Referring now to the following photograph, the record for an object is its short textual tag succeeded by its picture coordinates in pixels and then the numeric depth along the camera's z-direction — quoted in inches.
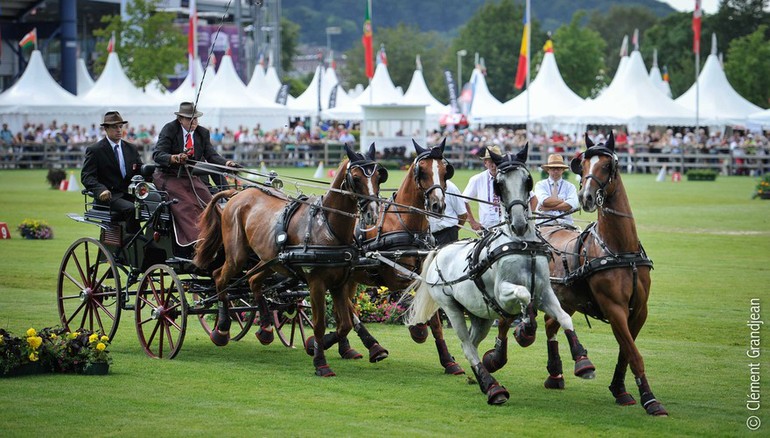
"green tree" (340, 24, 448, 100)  5841.5
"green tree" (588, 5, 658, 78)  6254.9
